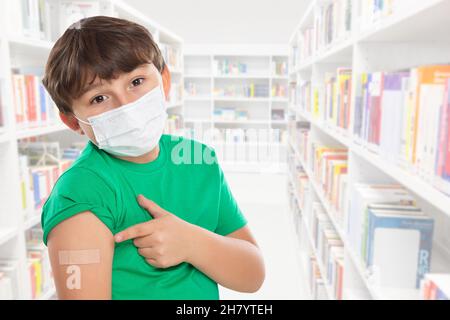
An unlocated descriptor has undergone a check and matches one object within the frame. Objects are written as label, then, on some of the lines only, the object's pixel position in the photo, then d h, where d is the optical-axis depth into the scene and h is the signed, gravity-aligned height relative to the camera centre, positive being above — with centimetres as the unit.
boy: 49 -14
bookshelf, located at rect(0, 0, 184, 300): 134 -12
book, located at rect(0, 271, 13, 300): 142 -73
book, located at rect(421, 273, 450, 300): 75 -39
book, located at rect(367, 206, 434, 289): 100 -41
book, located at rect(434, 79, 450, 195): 70 -10
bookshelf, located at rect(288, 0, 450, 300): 85 +10
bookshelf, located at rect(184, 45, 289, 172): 591 +18
